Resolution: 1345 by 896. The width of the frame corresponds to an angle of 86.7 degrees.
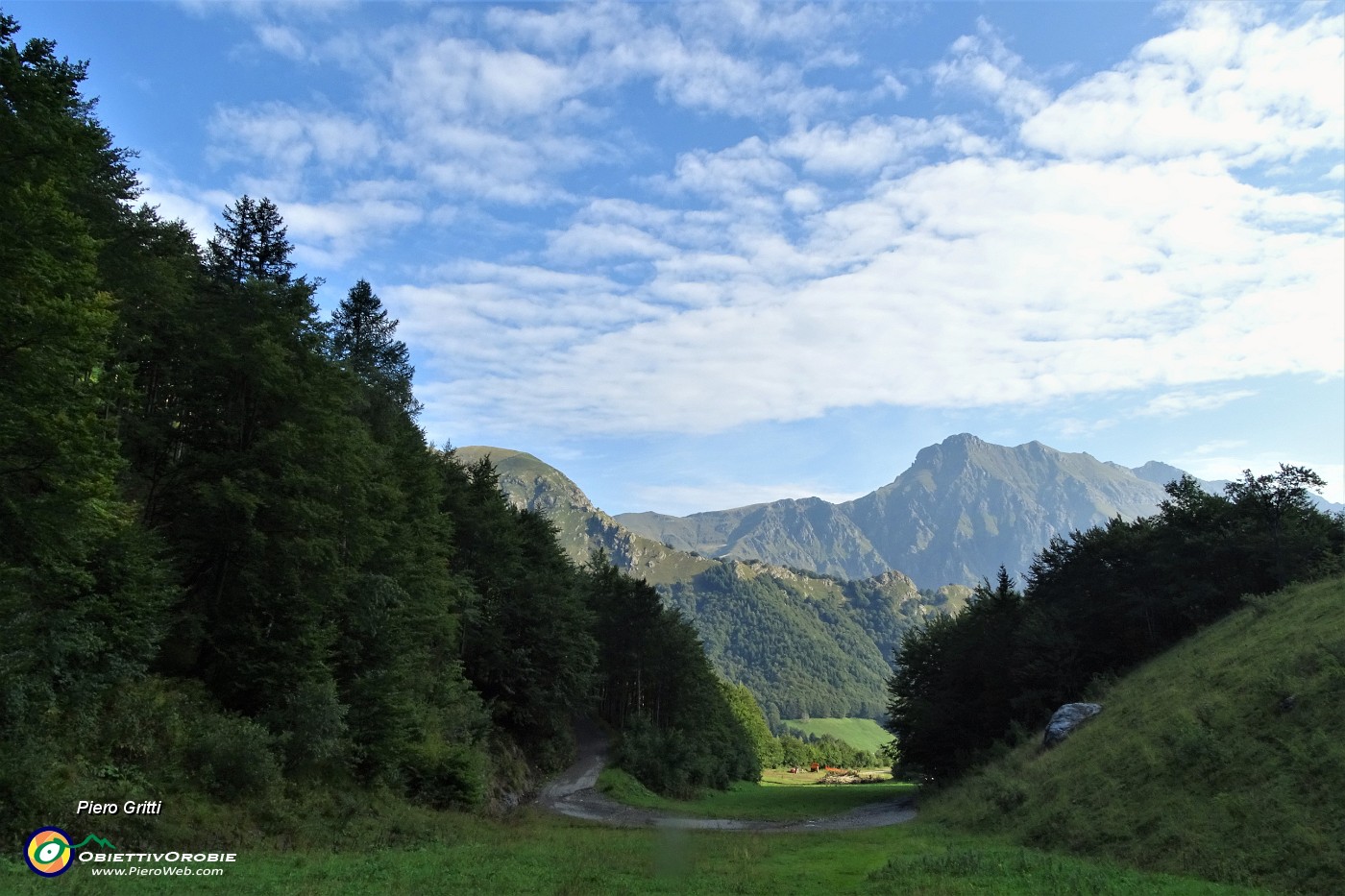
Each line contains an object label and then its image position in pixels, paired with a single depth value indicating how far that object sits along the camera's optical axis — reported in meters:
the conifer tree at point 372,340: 60.25
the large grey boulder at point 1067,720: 39.19
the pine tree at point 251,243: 36.91
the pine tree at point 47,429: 15.41
